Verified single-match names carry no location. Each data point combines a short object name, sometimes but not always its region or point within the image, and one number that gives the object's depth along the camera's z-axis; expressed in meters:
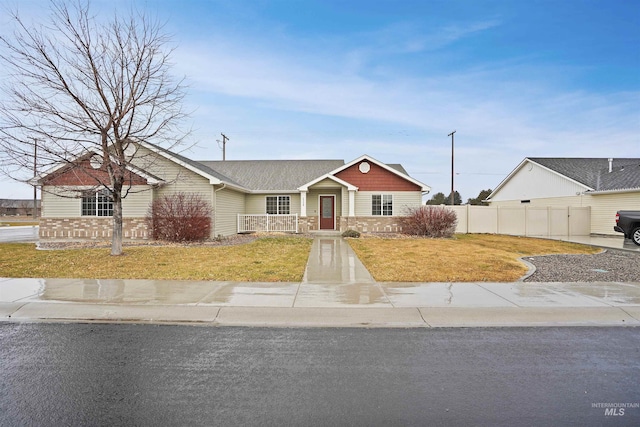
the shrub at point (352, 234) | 21.25
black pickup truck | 17.17
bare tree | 11.73
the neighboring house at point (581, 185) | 22.58
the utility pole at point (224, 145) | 38.94
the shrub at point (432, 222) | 21.08
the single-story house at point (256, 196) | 18.50
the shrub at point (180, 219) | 17.06
